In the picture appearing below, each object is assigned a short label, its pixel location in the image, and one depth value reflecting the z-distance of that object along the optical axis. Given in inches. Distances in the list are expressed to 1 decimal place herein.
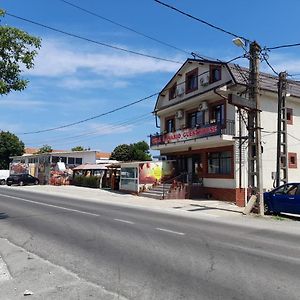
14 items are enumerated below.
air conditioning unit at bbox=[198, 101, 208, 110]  831.3
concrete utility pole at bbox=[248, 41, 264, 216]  535.9
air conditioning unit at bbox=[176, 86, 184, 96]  924.3
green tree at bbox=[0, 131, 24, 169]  2155.4
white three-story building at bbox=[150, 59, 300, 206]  762.0
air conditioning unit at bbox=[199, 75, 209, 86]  840.6
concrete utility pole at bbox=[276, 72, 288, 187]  642.8
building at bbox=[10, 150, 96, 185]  1496.9
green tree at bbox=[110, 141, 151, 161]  2045.5
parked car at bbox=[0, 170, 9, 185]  1609.4
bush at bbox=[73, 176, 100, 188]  1270.4
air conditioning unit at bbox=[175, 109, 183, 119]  918.8
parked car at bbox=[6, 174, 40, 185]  1439.7
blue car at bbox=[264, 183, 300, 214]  488.1
